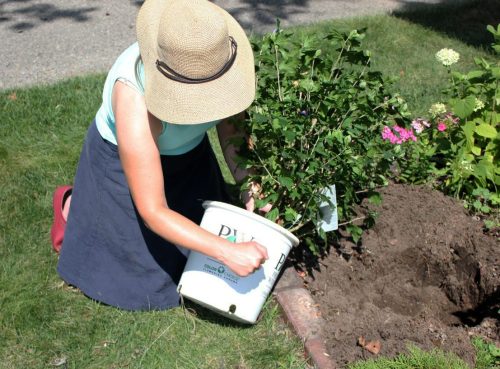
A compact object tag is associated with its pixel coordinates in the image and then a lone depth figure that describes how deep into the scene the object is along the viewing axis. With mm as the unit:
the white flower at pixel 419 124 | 3295
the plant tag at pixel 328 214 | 2648
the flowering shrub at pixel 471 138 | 3041
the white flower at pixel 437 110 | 3201
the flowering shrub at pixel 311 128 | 2539
